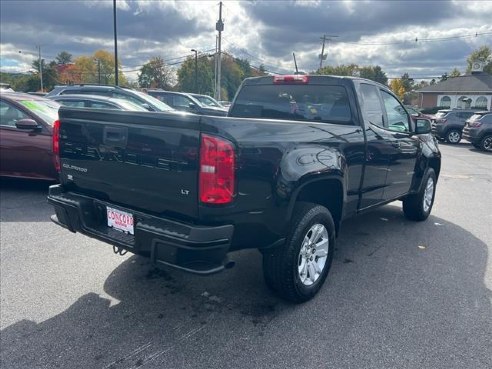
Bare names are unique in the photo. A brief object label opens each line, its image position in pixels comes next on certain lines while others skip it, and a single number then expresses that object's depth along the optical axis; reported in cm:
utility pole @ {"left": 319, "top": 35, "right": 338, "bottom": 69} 4641
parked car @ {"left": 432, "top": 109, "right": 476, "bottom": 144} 1880
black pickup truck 255
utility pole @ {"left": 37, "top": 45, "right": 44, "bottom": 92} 7406
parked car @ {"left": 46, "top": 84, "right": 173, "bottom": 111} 1048
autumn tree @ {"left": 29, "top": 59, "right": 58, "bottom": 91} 7836
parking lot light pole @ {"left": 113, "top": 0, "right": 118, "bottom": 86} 2643
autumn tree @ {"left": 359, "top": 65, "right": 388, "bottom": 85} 7793
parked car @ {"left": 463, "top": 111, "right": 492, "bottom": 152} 1598
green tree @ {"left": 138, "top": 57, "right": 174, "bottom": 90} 8500
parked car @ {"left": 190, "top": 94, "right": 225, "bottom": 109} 1718
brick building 4635
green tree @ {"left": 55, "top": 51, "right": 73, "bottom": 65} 11306
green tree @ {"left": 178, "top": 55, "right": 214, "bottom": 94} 7244
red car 617
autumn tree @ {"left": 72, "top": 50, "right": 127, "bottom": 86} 9338
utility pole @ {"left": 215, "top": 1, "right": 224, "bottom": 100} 3641
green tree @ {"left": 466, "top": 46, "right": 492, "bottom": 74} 6512
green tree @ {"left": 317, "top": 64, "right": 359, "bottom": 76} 6481
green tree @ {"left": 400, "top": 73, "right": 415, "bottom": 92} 8119
